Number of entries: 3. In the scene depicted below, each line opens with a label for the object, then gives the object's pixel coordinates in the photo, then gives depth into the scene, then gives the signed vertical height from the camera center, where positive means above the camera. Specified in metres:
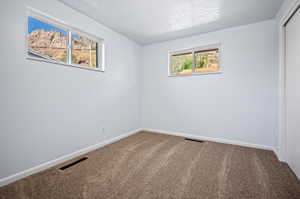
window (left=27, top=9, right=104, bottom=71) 1.93 +0.92
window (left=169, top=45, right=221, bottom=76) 3.17 +0.93
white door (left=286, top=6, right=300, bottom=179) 1.72 +0.08
